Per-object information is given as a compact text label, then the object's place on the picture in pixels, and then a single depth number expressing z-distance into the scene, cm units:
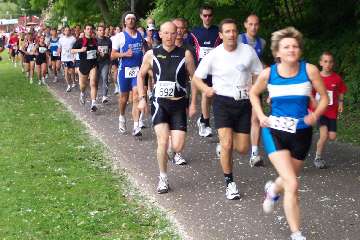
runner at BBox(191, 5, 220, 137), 1046
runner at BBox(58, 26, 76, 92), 2009
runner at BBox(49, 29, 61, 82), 2334
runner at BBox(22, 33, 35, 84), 2273
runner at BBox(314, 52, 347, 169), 849
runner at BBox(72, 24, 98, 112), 1487
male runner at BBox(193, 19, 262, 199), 713
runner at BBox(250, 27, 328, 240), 559
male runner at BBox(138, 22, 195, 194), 759
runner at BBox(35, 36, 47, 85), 2230
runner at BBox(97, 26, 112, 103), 1521
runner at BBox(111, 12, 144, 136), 1130
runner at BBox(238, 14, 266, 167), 867
